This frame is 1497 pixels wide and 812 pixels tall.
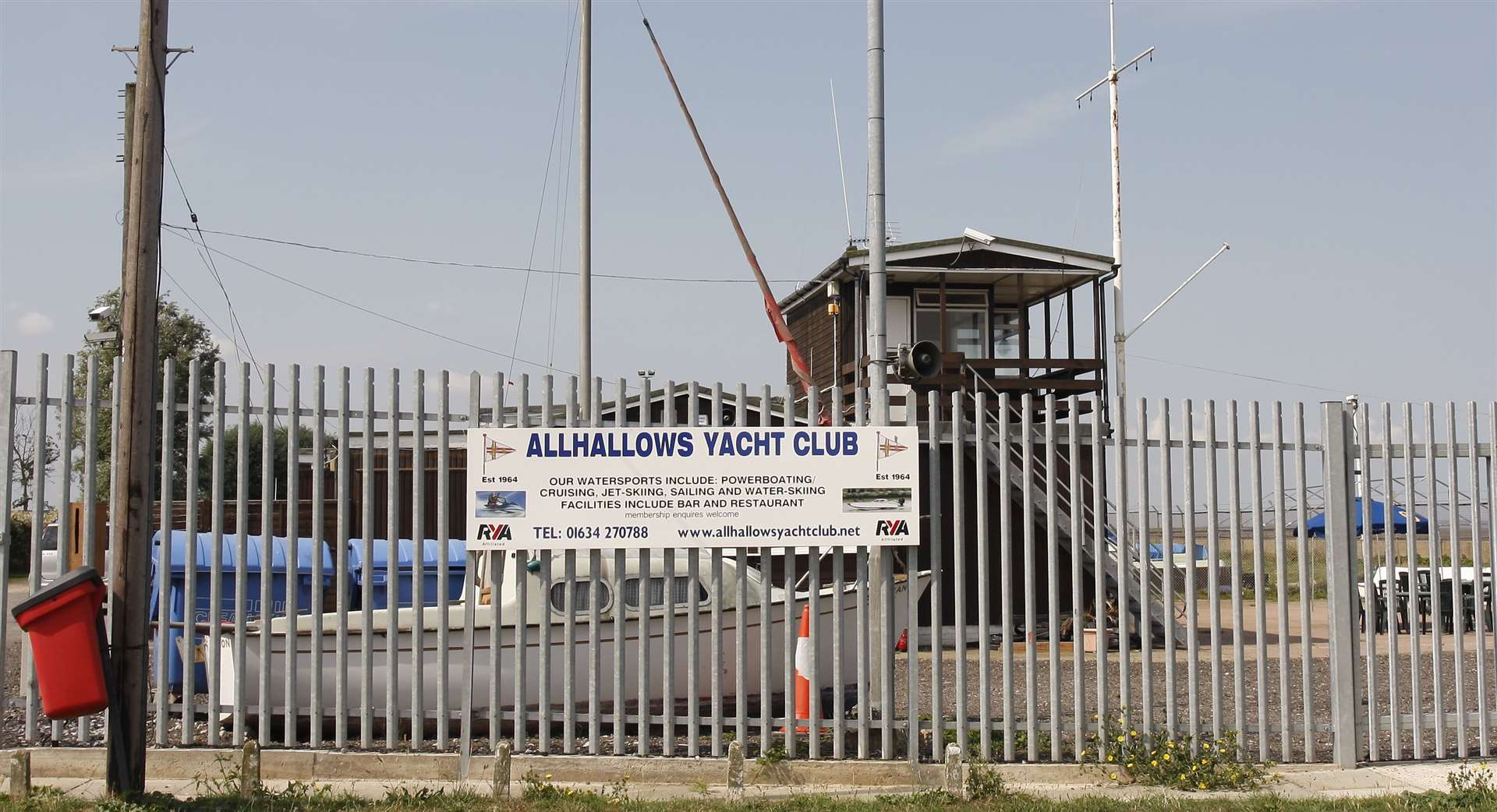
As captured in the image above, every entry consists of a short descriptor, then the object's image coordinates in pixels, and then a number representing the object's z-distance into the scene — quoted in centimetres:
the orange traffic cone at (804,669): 877
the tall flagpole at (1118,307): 2469
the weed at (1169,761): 846
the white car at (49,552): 2287
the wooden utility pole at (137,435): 750
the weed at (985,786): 803
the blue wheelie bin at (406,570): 1098
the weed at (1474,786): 765
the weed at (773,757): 838
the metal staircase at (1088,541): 1738
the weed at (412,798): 755
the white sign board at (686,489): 858
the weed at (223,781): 784
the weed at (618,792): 785
